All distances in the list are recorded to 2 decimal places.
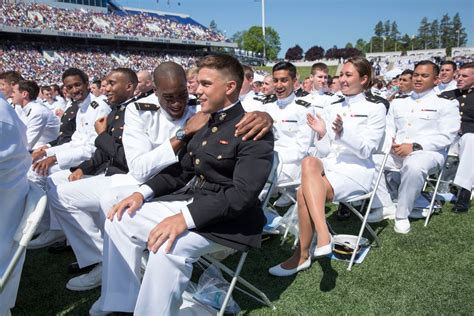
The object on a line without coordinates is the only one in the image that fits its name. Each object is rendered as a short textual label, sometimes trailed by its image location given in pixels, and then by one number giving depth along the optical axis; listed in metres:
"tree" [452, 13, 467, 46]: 120.38
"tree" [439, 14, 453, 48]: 120.50
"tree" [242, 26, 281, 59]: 107.12
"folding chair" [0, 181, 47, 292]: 2.31
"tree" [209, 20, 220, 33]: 123.12
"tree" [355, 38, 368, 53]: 122.94
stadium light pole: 59.50
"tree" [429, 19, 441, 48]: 120.00
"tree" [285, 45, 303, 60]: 106.31
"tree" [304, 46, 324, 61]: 103.50
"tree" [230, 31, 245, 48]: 111.38
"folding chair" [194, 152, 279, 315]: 2.91
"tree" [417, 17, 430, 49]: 122.38
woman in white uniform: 3.77
